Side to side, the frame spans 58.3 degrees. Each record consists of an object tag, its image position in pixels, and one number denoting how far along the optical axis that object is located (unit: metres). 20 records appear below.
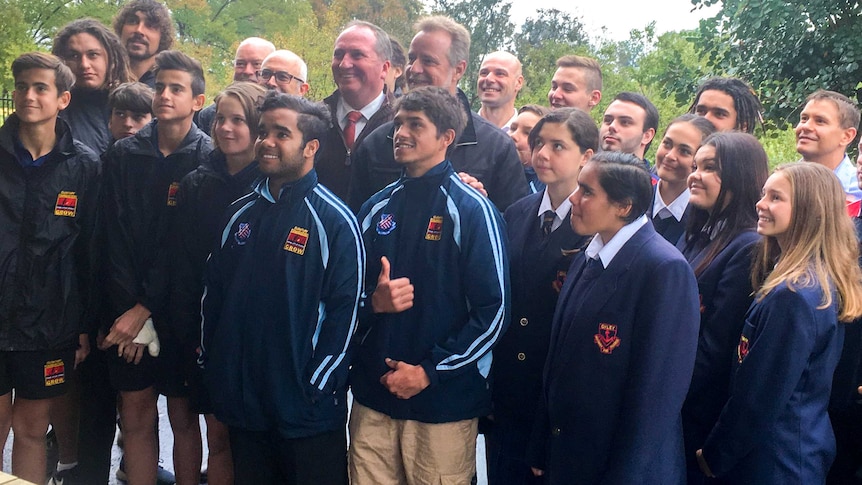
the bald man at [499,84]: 5.03
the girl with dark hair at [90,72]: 4.30
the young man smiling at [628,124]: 4.08
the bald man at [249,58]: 5.15
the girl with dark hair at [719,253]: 2.79
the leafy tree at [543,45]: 24.67
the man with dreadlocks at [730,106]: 3.97
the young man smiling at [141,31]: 4.93
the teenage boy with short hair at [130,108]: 4.02
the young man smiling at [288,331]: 2.99
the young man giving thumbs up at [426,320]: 2.97
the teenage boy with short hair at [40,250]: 3.45
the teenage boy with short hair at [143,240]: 3.57
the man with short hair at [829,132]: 3.81
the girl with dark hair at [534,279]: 3.09
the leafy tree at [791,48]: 7.03
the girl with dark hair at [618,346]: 2.43
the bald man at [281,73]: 4.61
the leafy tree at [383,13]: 31.44
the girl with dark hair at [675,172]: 3.38
